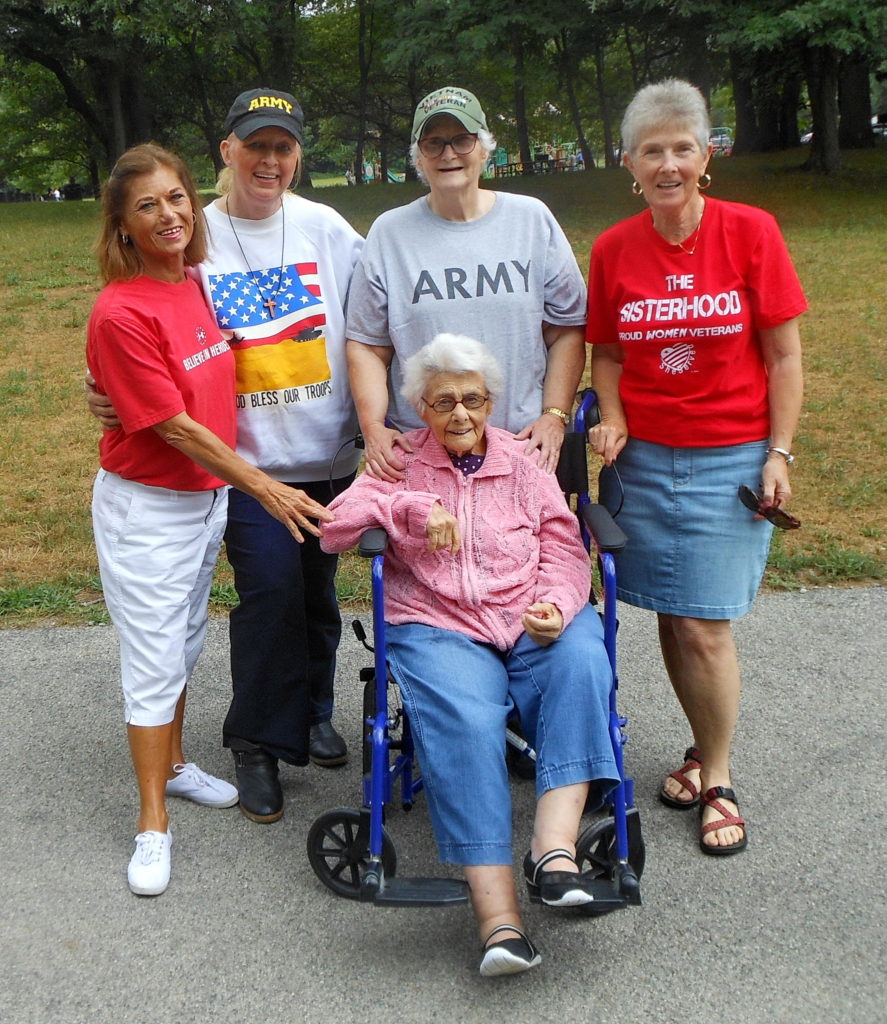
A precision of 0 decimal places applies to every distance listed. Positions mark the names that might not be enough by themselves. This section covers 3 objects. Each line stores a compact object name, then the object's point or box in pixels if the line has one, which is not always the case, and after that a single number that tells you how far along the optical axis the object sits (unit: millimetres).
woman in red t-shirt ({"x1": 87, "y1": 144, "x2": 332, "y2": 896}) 2715
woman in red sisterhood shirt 2734
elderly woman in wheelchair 2473
